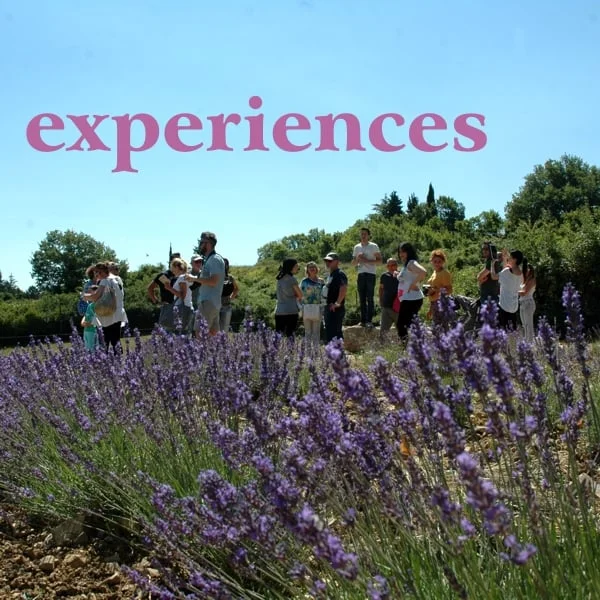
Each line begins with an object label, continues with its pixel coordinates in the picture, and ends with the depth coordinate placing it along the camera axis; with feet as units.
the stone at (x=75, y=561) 10.00
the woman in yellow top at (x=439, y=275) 26.09
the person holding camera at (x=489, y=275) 30.93
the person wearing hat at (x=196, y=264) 29.25
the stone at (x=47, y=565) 10.00
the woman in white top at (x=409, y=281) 25.91
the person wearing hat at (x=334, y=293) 28.58
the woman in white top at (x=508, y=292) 26.50
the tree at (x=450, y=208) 234.38
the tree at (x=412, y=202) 233.84
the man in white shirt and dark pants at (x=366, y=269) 34.99
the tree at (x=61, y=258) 183.73
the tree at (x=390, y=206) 224.94
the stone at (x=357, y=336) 37.57
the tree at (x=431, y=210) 211.16
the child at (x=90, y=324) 26.50
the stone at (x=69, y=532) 10.78
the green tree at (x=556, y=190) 194.08
